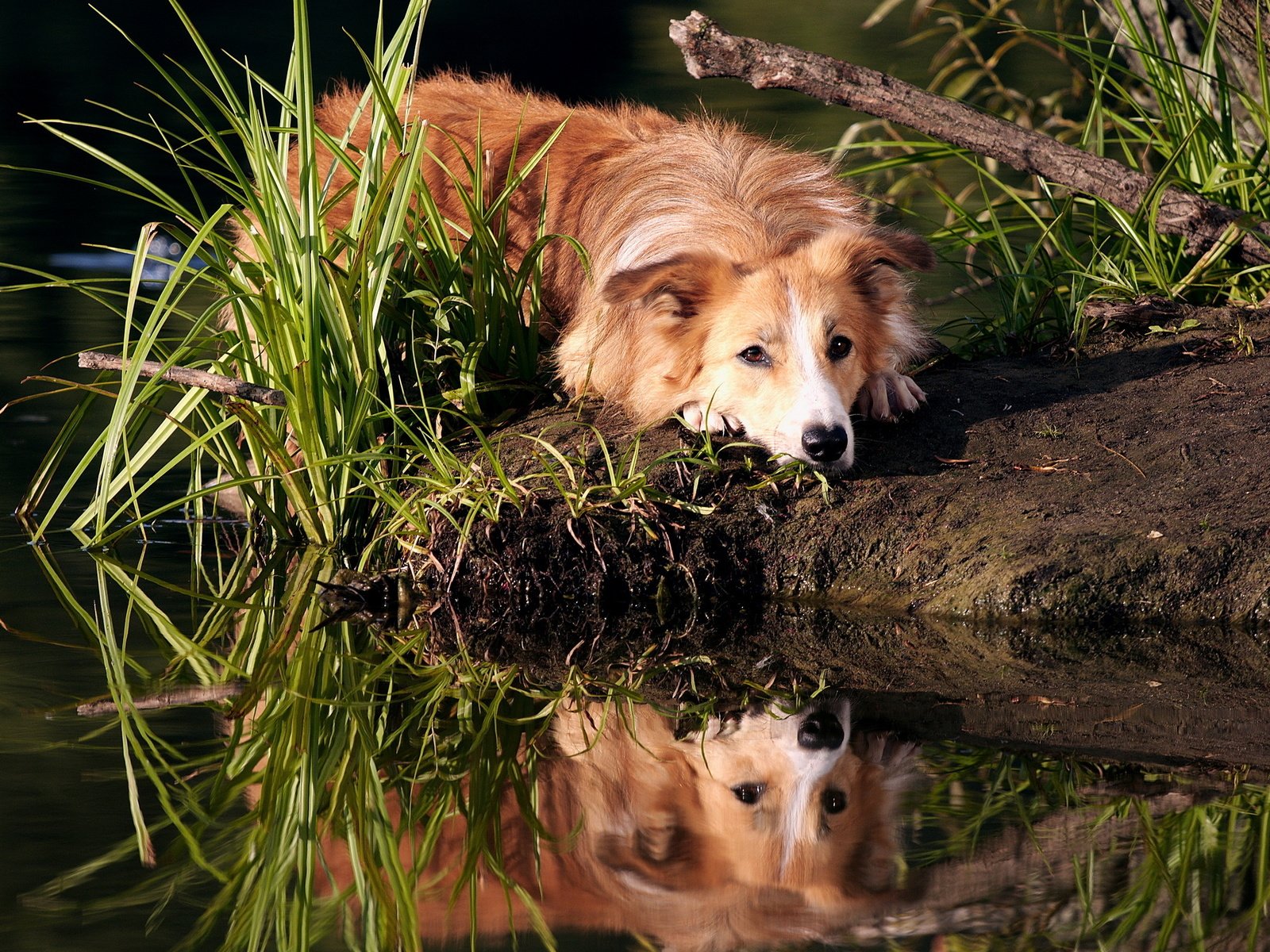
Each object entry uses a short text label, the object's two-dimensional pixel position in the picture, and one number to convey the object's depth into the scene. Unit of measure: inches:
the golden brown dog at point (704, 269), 322.7
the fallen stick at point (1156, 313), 377.4
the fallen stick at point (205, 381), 318.3
